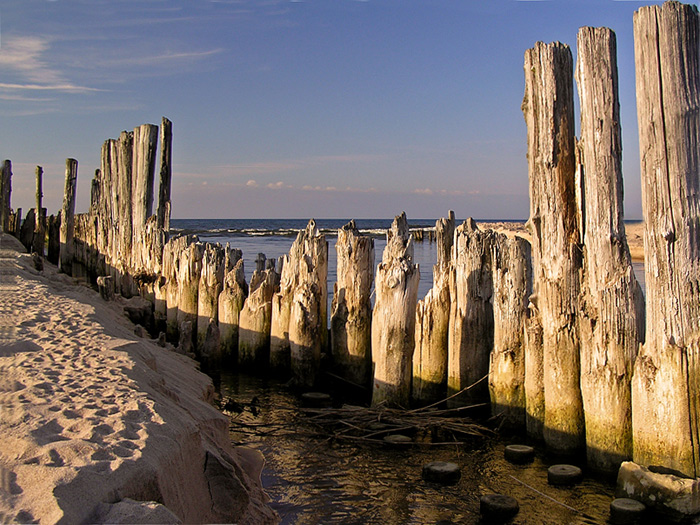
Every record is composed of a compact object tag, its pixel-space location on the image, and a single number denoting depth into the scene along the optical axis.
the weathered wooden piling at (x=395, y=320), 7.52
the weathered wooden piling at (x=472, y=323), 7.33
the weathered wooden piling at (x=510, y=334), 6.82
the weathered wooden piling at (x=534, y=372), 6.42
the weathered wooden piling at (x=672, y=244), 5.09
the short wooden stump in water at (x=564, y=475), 5.63
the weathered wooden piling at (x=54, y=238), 23.19
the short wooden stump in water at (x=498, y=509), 5.17
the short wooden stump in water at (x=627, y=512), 4.95
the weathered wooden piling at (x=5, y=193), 22.84
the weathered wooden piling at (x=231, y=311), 10.20
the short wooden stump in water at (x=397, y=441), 6.72
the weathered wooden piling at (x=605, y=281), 5.57
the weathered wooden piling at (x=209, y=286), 10.56
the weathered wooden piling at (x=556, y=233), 6.06
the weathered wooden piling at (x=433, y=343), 7.58
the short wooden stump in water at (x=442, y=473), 5.84
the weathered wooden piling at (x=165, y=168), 14.27
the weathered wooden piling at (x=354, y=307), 8.59
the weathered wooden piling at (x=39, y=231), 21.69
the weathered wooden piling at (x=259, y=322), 9.73
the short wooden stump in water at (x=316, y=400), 8.06
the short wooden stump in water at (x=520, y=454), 6.17
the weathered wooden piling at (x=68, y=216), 20.98
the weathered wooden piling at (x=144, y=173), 14.23
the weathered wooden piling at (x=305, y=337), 8.90
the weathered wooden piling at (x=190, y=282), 11.02
